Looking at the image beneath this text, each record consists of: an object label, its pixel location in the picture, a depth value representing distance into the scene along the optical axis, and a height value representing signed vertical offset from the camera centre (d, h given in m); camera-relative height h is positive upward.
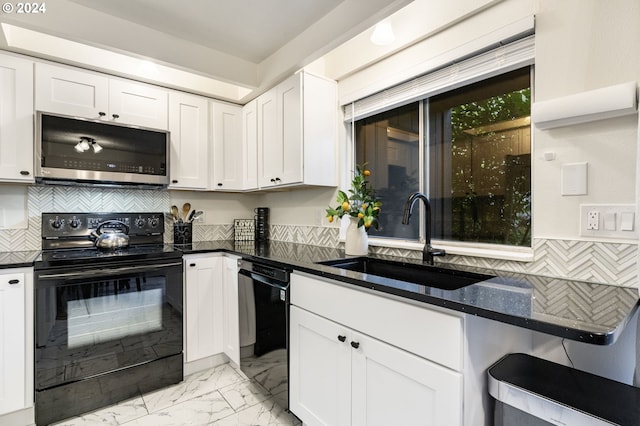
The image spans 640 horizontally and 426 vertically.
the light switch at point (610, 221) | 1.24 -0.04
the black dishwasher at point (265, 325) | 1.78 -0.69
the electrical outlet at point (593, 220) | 1.28 -0.04
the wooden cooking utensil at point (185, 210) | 2.90 +0.00
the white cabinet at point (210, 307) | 2.34 -0.72
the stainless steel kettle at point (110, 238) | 2.33 -0.20
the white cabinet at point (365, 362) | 1.04 -0.59
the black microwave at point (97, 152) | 2.08 +0.41
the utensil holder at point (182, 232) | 2.78 -0.19
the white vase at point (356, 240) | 2.05 -0.19
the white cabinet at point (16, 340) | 1.74 -0.71
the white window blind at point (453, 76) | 1.52 +0.74
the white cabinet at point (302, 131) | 2.31 +0.59
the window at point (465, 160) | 1.62 +0.30
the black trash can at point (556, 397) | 0.91 -0.56
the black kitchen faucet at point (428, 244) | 1.72 -0.18
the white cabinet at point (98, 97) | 2.11 +0.81
